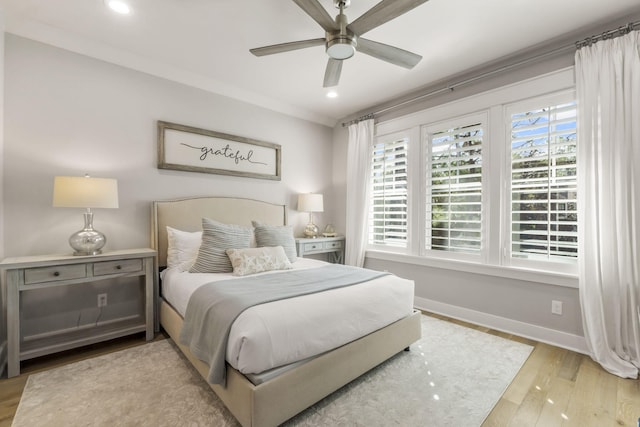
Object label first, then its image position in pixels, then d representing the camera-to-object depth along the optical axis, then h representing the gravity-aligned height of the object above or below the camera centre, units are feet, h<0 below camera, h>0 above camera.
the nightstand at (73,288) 6.99 -2.19
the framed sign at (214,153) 10.56 +2.48
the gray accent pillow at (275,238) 10.46 -0.89
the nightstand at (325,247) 13.30 -1.63
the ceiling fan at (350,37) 5.85 +4.11
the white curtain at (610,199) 7.17 +0.35
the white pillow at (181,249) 9.27 -1.15
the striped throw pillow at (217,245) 8.82 -1.00
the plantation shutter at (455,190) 10.43 +0.87
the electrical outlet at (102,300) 9.11 -2.73
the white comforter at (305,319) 4.94 -2.17
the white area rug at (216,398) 5.54 -3.92
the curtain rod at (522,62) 7.43 +4.76
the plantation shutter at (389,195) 12.75 +0.85
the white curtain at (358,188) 13.84 +1.21
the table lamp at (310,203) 13.82 +0.49
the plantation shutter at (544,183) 8.41 +0.90
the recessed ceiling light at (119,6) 7.17 +5.25
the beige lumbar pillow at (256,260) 8.63 -1.45
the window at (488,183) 8.57 +1.07
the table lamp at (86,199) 7.67 +0.41
